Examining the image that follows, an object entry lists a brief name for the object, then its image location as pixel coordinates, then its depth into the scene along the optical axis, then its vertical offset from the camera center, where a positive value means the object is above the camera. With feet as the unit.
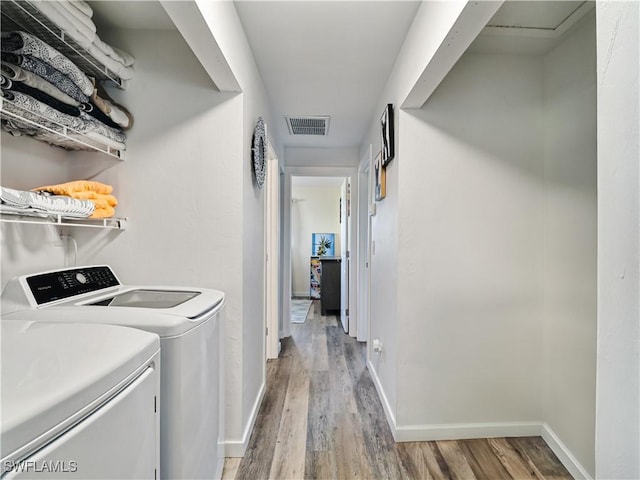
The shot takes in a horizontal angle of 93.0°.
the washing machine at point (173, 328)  3.04 -0.99
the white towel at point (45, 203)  3.31 +0.41
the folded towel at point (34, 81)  3.37 +1.84
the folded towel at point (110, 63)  4.24 +2.66
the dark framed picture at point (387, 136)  6.25 +2.22
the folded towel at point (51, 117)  3.45 +1.54
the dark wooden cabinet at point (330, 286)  16.08 -2.50
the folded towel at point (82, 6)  3.83 +2.99
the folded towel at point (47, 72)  3.45 +1.99
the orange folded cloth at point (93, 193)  4.25 +0.65
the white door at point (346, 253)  12.59 -0.62
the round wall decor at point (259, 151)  6.00 +1.80
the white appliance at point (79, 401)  1.54 -0.99
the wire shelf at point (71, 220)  3.84 +0.26
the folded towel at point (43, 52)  3.35 +2.15
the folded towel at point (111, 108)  4.48 +1.99
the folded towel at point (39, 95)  3.34 +1.71
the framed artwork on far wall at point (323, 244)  21.01 -0.35
